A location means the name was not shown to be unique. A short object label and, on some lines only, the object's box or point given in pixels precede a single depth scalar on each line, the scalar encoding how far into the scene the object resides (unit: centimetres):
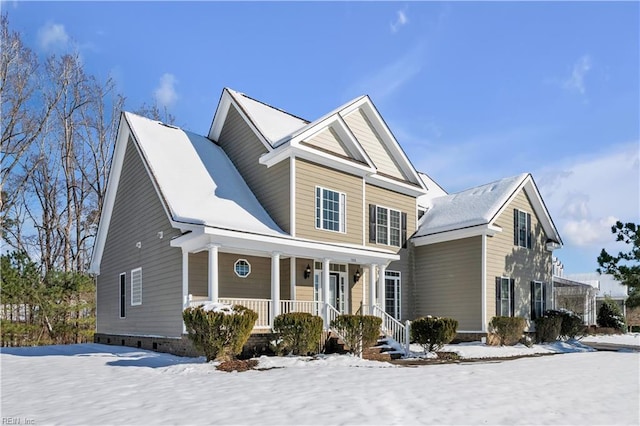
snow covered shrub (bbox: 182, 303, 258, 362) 1120
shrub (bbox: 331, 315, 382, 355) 1317
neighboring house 3569
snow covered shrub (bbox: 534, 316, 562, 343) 1984
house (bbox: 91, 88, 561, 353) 1389
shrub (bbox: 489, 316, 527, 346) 1792
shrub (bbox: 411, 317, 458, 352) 1479
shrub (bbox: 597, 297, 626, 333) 3241
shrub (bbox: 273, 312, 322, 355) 1248
